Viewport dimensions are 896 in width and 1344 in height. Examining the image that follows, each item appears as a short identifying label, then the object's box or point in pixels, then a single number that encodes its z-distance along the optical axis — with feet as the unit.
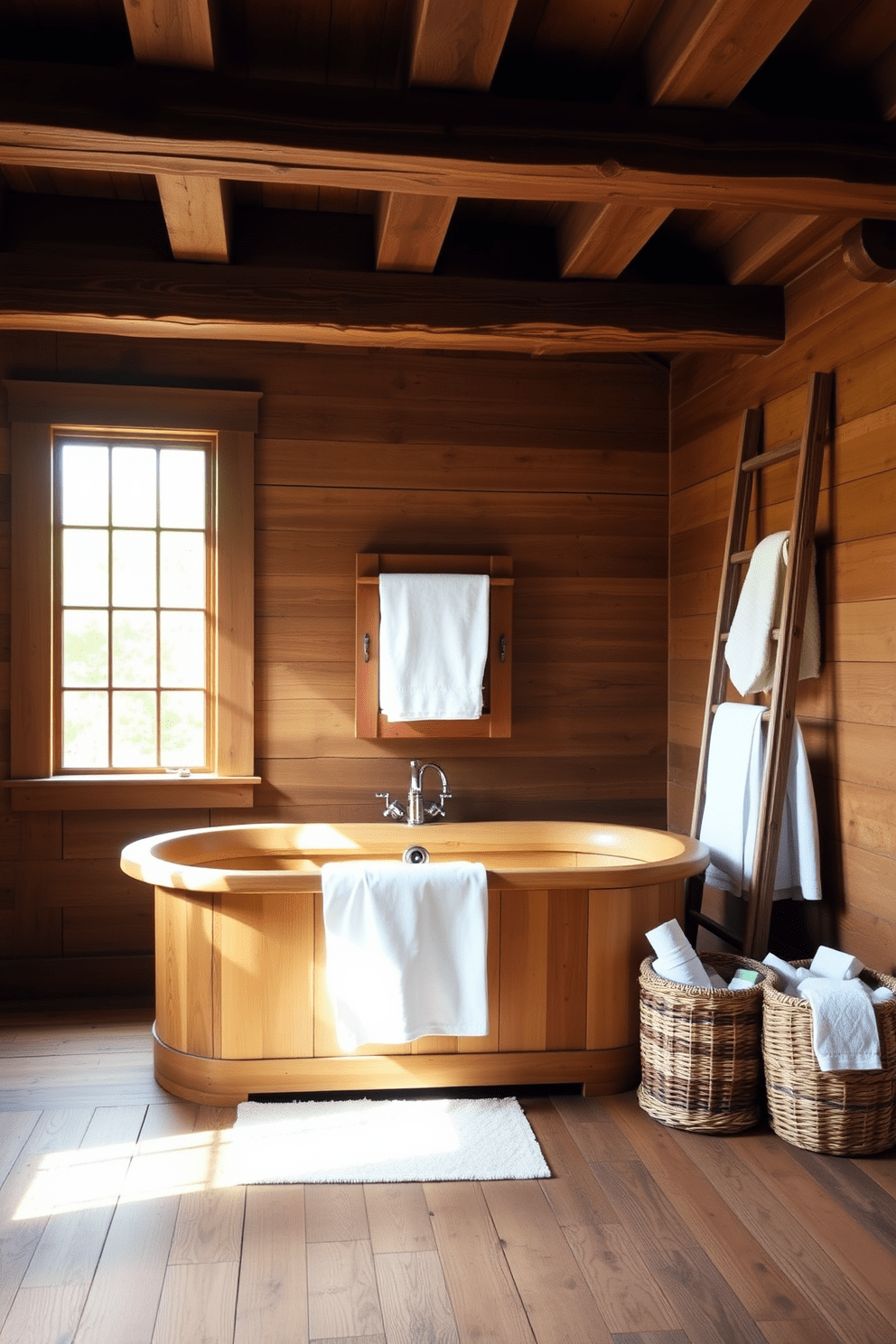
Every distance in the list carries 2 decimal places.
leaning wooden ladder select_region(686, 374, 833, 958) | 9.76
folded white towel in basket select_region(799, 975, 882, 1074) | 8.06
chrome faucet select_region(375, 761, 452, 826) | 12.44
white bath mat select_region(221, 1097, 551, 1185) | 8.07
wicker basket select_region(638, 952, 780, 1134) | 8.72
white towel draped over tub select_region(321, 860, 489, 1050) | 9.22
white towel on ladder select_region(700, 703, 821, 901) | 9.70
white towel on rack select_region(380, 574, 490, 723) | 12.53
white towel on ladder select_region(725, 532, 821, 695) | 9.94
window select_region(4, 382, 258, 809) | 12.15
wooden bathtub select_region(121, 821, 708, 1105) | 9.31
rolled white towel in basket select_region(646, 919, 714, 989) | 9.09
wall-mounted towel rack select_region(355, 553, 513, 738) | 12.73
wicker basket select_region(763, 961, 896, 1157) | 8.23
